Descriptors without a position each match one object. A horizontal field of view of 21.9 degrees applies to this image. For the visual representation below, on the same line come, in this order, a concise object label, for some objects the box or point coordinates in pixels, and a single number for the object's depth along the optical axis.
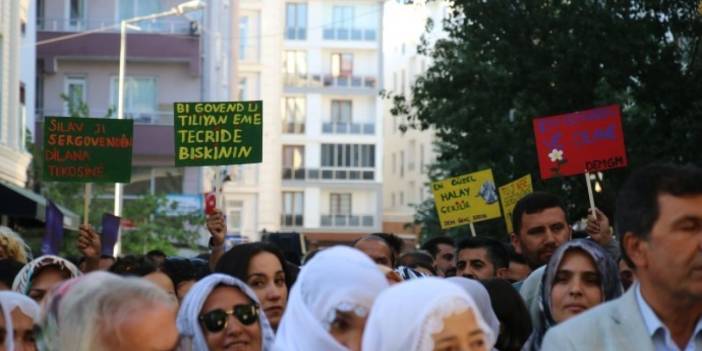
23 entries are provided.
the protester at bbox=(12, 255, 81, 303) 10.02
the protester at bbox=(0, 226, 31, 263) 12.30
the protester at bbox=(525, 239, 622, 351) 7.69
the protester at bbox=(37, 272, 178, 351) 5.17
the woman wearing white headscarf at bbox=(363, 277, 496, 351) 5.44
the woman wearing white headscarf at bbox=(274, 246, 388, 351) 6.02
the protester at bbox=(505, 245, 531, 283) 12.45
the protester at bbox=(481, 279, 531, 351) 8.06
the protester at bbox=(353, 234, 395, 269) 11.54
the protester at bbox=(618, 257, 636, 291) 9.51
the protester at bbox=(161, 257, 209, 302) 10.81
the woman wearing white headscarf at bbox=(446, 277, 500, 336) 7.53
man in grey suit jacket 5.77
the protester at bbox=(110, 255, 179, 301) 9.88
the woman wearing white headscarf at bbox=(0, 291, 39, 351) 7.38
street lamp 37.56
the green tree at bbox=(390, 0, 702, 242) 26.84
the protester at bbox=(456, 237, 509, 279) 11.99
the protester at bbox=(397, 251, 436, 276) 13.19
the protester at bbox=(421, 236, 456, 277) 14.49
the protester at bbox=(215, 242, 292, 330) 8.98
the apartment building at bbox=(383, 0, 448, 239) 104.50
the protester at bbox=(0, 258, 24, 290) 10.63
